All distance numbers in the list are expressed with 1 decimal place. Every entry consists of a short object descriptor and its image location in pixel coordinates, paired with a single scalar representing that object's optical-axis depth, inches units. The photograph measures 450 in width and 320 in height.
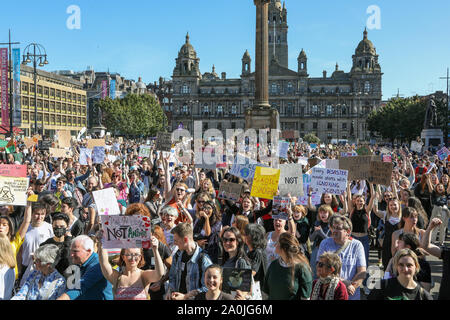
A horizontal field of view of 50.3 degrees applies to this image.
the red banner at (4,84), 1660.6
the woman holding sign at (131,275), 173.0
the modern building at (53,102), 2704.2
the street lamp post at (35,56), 1009.5
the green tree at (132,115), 3046.3
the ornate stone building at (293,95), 4284.0
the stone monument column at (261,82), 1383.1
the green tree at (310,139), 2601.4
